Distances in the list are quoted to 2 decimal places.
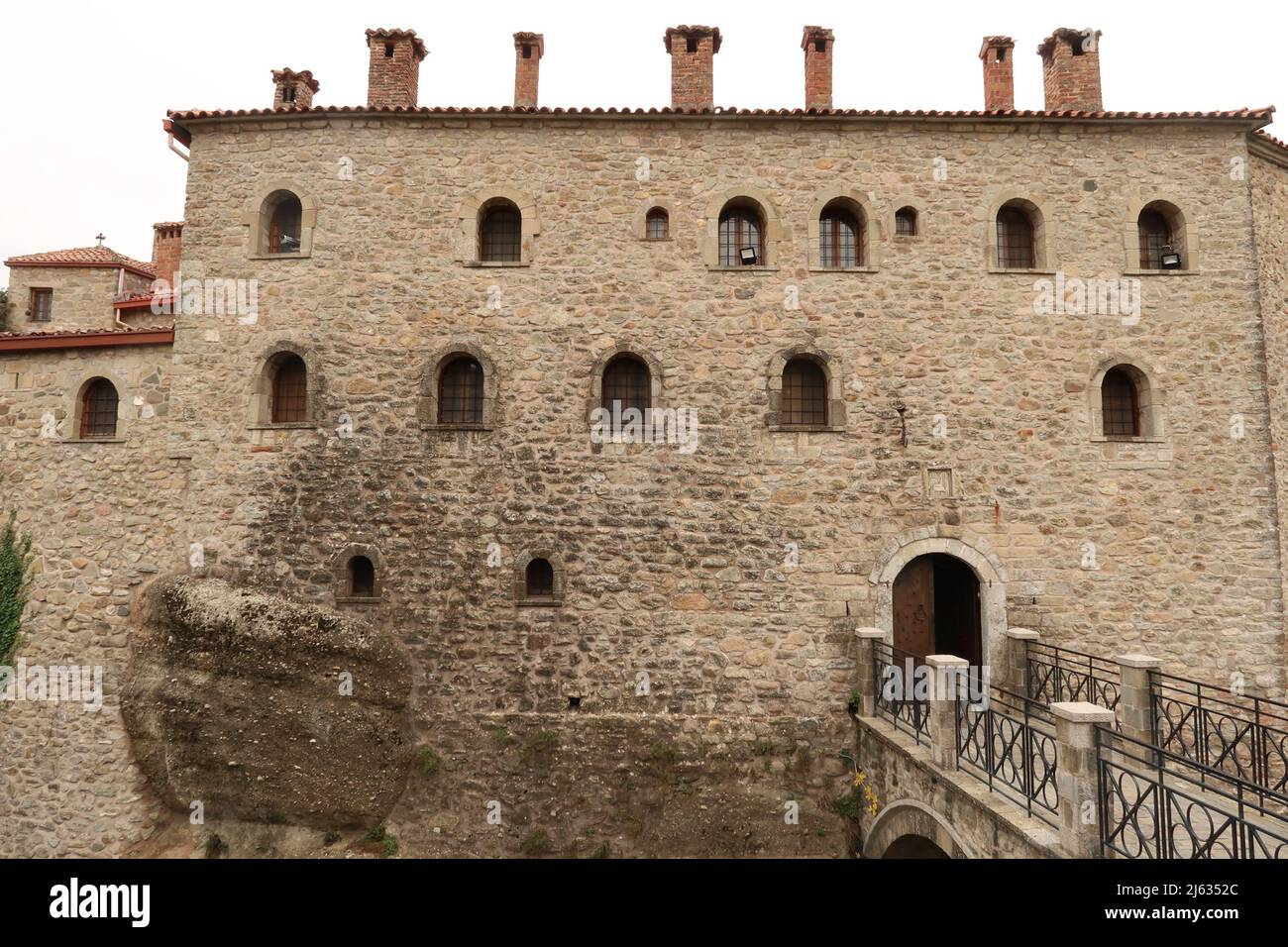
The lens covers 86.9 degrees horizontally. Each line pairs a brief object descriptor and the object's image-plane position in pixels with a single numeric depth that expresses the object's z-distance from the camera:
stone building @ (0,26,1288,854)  10.05
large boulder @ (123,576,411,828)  9.68
